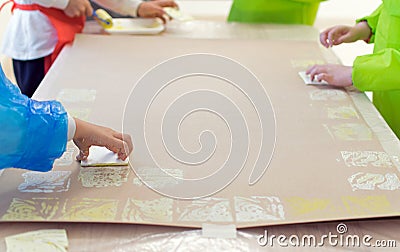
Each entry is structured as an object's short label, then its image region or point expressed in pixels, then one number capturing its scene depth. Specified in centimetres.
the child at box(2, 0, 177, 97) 142
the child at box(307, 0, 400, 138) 109
